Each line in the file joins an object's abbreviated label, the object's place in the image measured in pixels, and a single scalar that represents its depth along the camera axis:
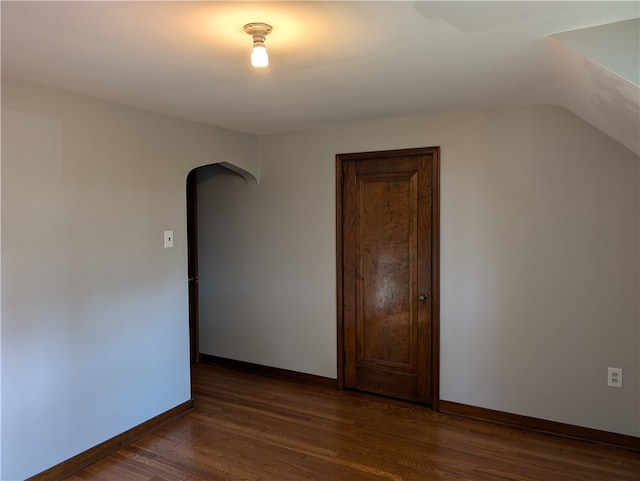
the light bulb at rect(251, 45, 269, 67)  1.84
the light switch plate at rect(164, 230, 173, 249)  3.42
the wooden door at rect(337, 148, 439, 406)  3.62
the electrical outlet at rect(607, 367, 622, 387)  2.96
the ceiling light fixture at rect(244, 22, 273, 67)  1.80
